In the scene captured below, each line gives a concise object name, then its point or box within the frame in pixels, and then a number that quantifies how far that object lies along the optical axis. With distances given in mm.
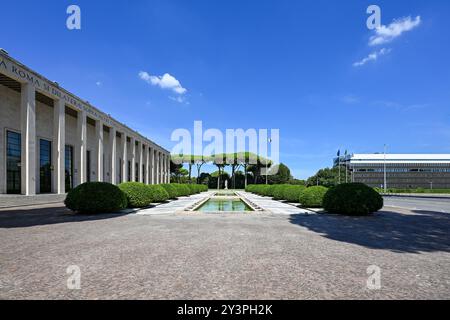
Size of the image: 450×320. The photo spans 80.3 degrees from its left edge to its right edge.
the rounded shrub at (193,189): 33147
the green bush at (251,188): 41219
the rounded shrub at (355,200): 11961
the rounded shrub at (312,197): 15430
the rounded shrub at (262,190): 29683
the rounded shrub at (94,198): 12125
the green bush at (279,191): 22447
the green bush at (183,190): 26072
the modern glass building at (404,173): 87562
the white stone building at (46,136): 17688
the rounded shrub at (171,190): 22530
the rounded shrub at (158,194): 17344
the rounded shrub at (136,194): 14961
